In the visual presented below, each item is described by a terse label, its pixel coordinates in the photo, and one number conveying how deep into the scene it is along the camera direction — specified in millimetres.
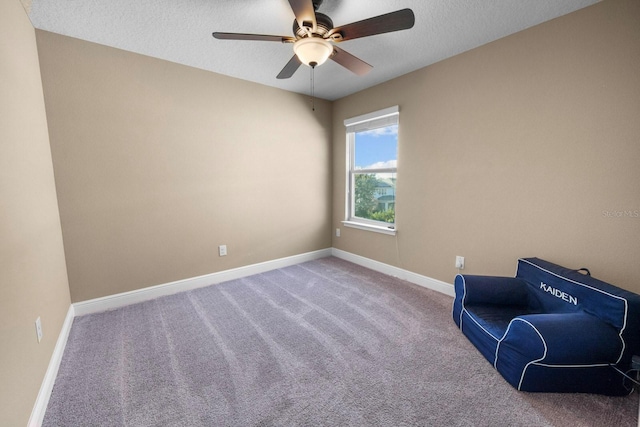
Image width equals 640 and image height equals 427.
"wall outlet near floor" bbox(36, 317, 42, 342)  1544
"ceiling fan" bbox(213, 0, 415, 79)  1481
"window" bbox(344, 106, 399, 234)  3449
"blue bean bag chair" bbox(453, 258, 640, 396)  1468
